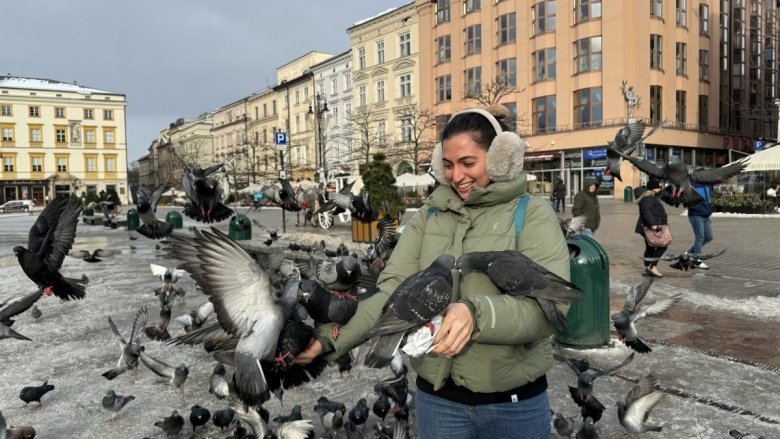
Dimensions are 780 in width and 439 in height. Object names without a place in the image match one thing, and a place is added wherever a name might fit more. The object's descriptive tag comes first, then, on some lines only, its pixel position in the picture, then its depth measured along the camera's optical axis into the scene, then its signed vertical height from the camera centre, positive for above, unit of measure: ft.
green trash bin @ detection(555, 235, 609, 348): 18.66 -3.55
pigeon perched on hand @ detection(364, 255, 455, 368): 5.73 -1.18
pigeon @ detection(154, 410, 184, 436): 12.32 -5.03
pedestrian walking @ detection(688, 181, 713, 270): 34.04 -1.69
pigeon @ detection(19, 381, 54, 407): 14.40 -4.97
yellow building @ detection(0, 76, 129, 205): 254.27 +35.35
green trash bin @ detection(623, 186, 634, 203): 111.45 +0.99
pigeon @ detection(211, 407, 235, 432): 12.66 -5.03
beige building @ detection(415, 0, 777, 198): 118.83 +31.98
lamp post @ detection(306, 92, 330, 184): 79.12 +14.39
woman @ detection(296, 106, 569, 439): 6.65 -1.12
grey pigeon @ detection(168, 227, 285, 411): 7.60 -1.26
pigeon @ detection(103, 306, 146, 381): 15.67 -4.33
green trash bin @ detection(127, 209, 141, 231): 70.49 -1.47
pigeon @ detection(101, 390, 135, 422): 13.66 -4.98
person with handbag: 32.07 -1.54
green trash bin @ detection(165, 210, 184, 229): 71.93 -1.49
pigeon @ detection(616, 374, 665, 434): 12.01 -4.75
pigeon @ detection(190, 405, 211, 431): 12.70 -5.00
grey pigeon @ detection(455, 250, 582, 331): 6.13 -0.94
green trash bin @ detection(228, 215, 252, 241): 51.67 -2.17
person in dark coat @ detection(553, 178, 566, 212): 90.94 +1.40
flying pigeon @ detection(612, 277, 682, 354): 15.89 -3.57
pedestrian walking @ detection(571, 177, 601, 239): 38.42 -0.29
